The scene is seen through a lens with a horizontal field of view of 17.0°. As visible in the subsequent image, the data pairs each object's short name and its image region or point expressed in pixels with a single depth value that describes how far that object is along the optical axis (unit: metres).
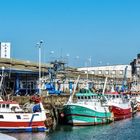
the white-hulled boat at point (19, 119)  48.25
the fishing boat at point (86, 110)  56.09
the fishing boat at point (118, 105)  65.86
